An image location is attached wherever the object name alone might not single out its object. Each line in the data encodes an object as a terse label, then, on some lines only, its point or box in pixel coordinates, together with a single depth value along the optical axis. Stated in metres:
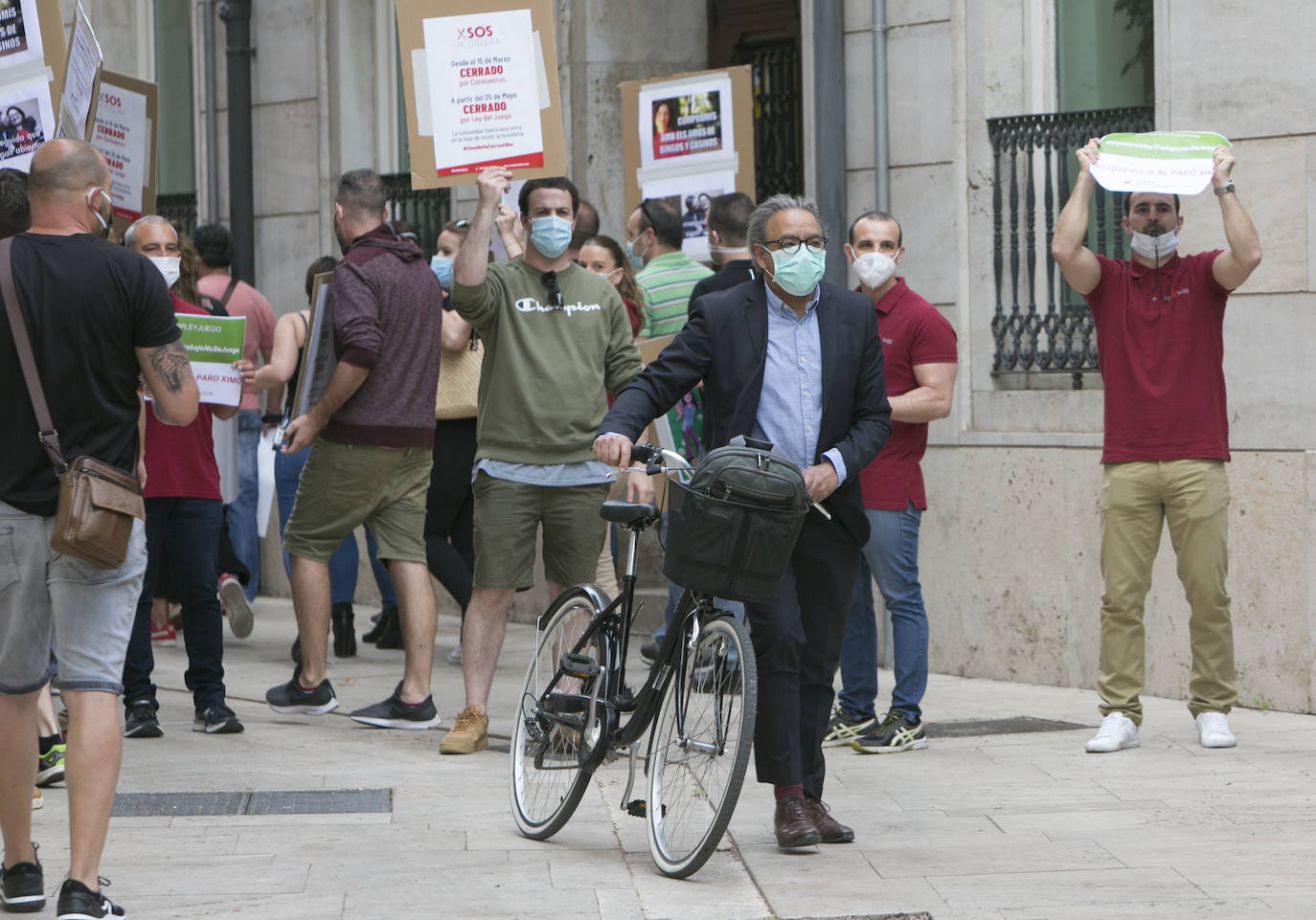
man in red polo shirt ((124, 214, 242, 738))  15.51
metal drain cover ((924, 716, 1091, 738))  15.75
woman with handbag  18.52
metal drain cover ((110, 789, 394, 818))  12.71
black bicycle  10.63
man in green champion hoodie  14.53
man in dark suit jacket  11.39
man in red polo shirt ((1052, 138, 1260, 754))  14.76
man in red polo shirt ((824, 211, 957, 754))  14.87
